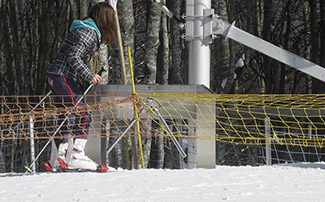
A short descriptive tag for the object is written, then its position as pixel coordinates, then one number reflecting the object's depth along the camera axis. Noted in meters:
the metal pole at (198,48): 16.86
